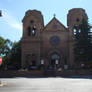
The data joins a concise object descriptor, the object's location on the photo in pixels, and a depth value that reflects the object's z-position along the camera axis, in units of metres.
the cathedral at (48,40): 29.34
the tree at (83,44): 24.55
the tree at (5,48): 38.95
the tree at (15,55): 36.70
